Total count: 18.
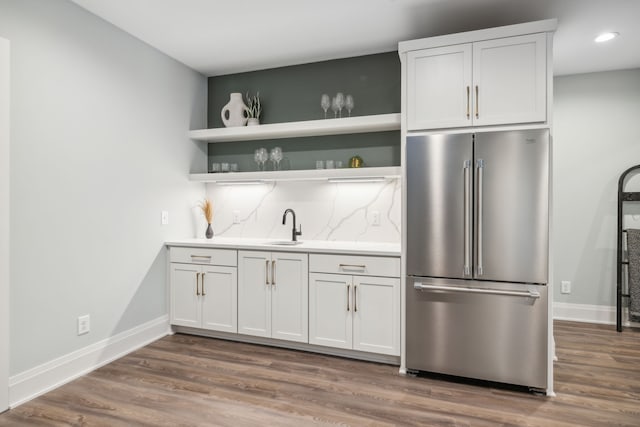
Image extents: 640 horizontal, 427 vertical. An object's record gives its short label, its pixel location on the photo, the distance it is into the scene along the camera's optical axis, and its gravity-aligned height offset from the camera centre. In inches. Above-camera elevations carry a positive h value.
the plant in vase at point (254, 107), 151.2 +41.1
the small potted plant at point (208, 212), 148.6 -1.4
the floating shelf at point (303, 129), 125.7 +28.9
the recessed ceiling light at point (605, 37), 118.8 +55.0
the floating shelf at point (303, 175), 124.7 +12.1
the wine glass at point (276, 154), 143.9 +20.9
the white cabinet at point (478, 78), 97.0 +35.3
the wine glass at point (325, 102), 134.6 +38.2
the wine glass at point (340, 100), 132.6 +38.2
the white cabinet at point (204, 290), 130.3 -28.9
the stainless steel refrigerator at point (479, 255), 95.1 -12.2
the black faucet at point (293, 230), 135.8 -7.9
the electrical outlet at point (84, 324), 106.0 -32.9
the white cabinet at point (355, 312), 110.9 -31.6
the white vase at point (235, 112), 149.2 +38.7
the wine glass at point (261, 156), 145.9 +20.5
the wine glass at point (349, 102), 133.9 +37.9
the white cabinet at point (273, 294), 121.3 -28.5
